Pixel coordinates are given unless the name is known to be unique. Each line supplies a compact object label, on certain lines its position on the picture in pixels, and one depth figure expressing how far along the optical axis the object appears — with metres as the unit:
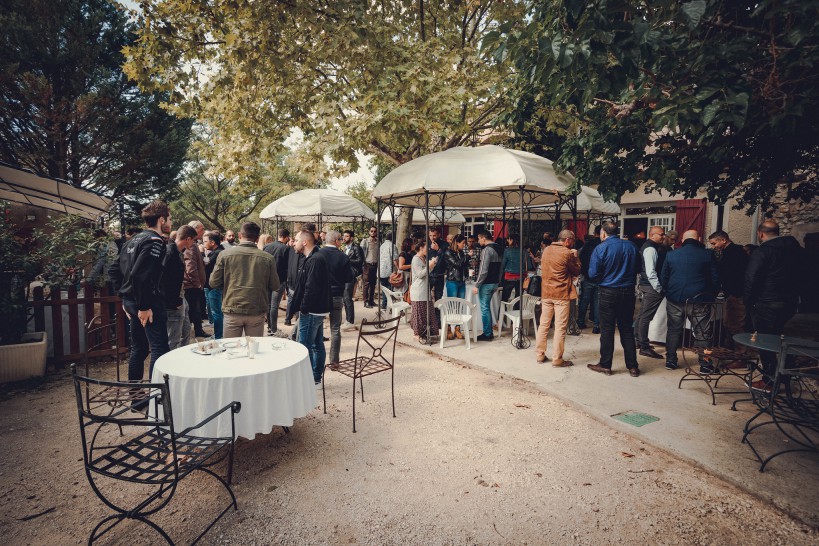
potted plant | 5.21
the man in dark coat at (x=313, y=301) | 4.91
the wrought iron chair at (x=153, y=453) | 2.38
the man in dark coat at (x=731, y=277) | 6.52
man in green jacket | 4.73
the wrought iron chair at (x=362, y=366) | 4.16
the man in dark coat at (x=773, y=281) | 4.93
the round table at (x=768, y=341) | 3.83
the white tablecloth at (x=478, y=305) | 7.37
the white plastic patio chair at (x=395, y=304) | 8.32
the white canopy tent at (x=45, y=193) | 6.73
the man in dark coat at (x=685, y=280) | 5.73
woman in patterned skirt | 7.00
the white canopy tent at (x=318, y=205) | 10.49
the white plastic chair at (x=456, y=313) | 6.86
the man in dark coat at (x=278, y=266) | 7.78
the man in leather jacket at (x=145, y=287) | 4.25
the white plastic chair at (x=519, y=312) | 7.11
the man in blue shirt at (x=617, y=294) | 5.59
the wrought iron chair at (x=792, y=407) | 3.22
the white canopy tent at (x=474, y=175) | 6.62
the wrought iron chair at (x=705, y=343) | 4.99
